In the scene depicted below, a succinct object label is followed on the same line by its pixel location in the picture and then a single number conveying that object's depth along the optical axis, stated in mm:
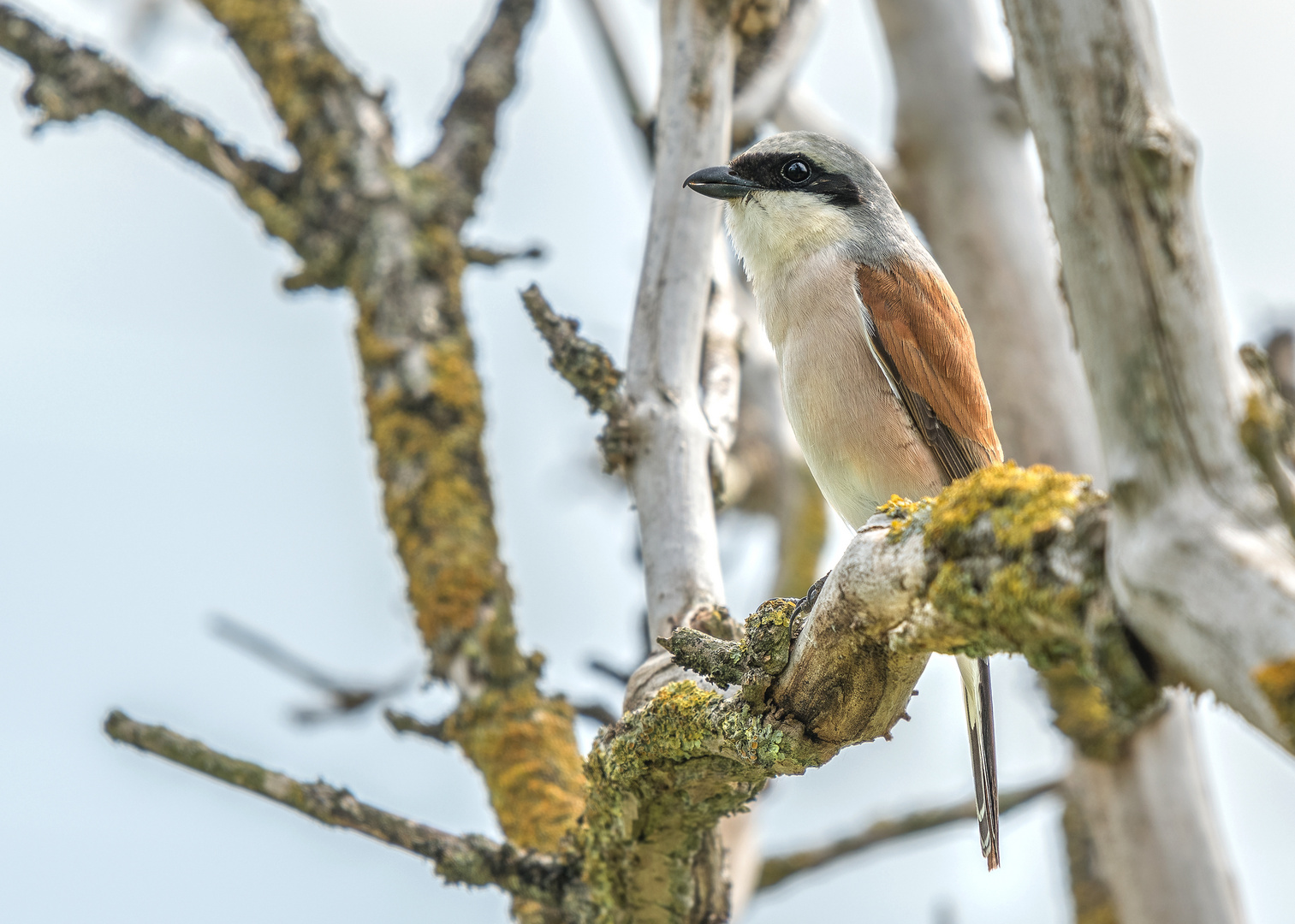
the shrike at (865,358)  6648
